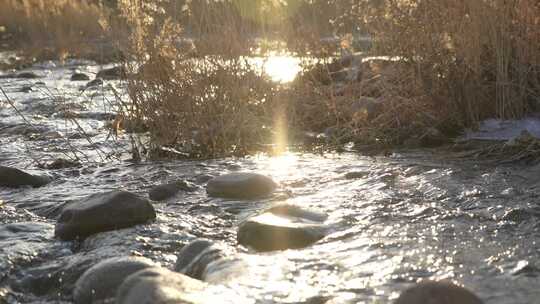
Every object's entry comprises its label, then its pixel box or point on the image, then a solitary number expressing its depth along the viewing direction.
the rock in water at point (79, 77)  10.20
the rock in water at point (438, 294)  1.88
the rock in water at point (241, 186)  3.53
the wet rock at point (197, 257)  2.44
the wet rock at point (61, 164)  4.51
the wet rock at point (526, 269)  2.25
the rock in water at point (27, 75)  10.36
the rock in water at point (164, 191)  3.61
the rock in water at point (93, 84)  8.70
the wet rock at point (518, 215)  2.82
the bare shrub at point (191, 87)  4.52
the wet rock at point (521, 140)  3.95
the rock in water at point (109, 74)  9.43
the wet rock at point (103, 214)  2.98
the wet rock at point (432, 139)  4.45
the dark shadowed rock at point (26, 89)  8.59
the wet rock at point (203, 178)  3.93
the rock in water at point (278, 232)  2.67
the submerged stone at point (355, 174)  3.79
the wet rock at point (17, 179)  3.98
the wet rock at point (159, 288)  1.96
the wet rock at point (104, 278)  2.27
